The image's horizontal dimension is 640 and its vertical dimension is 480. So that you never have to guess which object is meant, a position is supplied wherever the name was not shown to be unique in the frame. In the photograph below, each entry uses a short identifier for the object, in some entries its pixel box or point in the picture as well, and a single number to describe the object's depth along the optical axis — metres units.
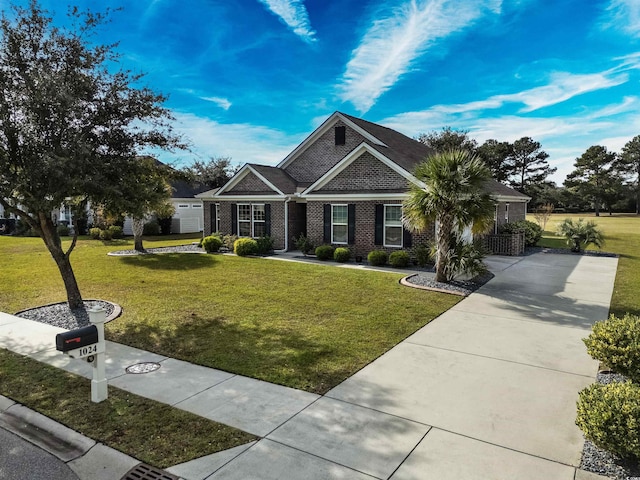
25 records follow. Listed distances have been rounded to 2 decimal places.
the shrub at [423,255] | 15.34
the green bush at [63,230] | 27.75
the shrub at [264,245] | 18.72
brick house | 16.53
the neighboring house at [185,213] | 31.25
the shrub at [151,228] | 29.30
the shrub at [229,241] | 20.16
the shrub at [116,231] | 26.25
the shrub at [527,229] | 20.50
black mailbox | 4.70
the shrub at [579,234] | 19.59
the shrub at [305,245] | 18.27
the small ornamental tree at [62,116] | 7.35
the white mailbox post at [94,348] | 4.86
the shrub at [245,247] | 18.33
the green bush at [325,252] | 17.12
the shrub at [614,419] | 3.46
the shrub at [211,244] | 19.59
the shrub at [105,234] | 25.09
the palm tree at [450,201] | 11.57
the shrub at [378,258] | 15.76
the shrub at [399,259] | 15.33
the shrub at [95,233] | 26.00
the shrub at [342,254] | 16.67
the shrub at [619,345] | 4.55
